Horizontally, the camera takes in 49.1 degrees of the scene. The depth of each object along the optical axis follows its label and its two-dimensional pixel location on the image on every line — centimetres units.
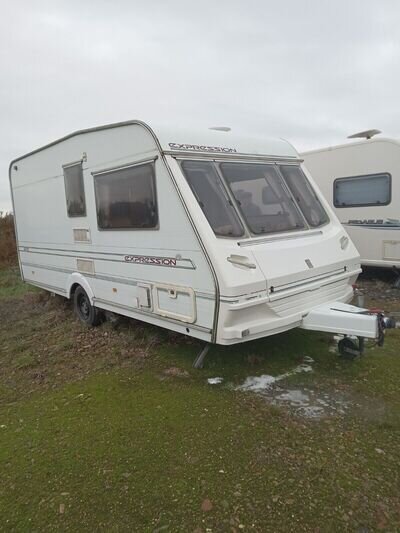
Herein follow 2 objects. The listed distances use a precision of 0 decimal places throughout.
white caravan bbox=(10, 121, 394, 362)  400
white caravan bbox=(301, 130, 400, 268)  783
